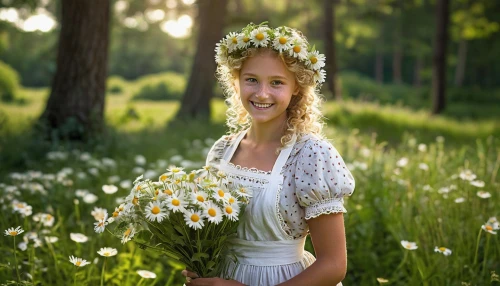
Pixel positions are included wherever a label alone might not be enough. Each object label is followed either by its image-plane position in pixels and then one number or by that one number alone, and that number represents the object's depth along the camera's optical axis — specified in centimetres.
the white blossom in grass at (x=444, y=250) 297
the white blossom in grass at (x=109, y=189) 353
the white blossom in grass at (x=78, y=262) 250
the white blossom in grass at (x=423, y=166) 437
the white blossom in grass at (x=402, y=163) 460
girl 215
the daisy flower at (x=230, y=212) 201
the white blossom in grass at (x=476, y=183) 356
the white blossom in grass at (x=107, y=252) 263
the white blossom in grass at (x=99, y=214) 315
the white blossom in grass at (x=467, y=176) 370
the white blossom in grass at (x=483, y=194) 358
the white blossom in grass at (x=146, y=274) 272
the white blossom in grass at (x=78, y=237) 302
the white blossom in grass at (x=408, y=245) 309
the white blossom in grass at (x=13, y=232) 248
